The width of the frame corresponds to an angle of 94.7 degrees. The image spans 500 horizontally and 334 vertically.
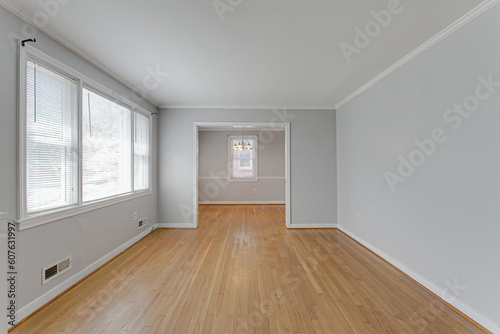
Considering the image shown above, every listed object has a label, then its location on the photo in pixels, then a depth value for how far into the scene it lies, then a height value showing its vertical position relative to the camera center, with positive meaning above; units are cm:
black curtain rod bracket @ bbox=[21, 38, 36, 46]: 193 +109
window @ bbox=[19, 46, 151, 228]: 200 +29
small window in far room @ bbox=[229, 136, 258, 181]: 802 +25
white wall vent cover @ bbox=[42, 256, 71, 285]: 212 -99
